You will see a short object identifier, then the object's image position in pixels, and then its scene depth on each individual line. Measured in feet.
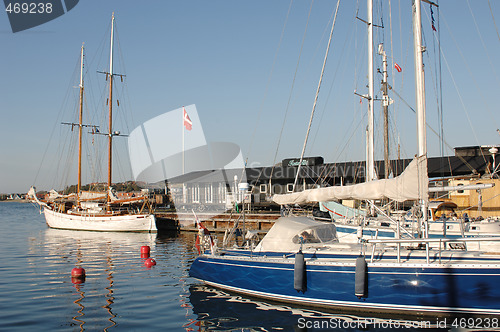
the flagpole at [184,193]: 184.77
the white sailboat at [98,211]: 133.39
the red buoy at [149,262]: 69.46
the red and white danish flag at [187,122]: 161.99
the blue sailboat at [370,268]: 36.32
